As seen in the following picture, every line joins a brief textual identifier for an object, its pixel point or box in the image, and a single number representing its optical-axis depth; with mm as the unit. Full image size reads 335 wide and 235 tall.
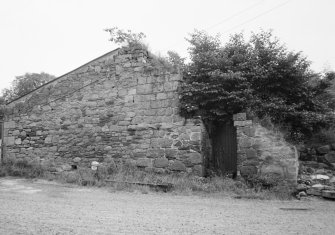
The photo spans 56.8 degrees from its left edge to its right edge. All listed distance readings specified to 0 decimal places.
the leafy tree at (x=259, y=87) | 8695
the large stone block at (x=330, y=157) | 8766
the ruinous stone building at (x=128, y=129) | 8516
